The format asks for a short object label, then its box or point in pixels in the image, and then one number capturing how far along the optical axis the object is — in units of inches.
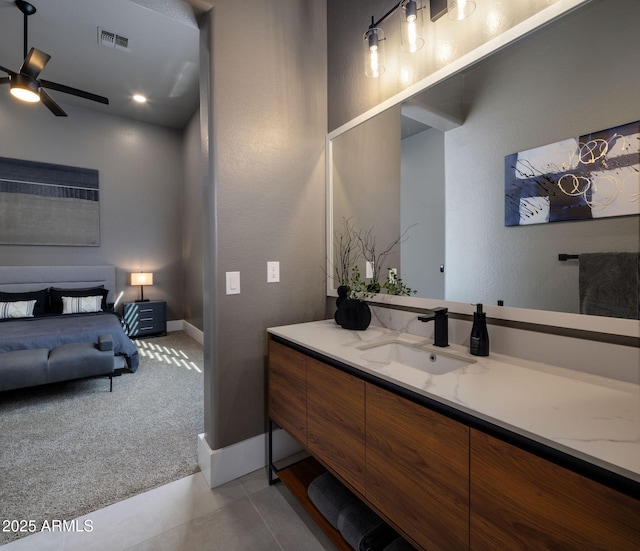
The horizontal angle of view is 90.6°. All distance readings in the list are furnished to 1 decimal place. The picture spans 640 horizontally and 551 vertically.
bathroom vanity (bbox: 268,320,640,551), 24.4
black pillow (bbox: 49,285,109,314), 166.1
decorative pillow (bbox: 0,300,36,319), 146.6
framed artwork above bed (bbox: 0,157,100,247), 168.6
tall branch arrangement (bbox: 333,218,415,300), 68.5
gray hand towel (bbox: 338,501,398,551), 48.5
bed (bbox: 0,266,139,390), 108.0
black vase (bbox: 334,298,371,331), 66.8
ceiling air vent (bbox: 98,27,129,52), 124.8
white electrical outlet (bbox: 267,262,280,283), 74.9
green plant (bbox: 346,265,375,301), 72.0
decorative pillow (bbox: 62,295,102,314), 162.9
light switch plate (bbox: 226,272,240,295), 69.1
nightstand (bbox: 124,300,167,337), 192.1
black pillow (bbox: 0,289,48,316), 155.9
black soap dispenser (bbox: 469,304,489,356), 48.0
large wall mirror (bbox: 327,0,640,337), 39.0
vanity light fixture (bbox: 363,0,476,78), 50.7
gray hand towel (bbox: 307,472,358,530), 54.7
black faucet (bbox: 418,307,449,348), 53.3
